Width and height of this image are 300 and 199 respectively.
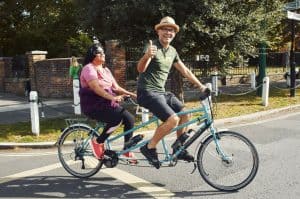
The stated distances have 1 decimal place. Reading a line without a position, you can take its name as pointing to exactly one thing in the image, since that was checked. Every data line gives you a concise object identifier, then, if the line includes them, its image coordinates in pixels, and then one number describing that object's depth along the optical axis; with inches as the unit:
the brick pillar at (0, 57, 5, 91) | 853.2
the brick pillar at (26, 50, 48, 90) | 748.0
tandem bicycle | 218.8
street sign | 568.7
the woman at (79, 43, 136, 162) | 232.6
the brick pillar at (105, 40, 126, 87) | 665.6
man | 217.8
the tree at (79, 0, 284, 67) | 429.4
